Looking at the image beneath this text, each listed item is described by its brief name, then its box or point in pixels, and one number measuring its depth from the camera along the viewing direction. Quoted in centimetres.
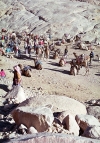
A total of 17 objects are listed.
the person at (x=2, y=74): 2310
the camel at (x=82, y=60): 2925
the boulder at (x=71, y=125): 1187
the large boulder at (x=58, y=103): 1464
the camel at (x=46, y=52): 3329
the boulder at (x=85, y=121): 1253
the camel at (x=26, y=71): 2594
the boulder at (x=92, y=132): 1072
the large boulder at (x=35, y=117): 1148
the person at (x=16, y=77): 1948
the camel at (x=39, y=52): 3278
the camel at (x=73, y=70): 2831
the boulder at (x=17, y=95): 1714
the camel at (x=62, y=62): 3148
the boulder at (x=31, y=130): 1124
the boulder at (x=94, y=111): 1576
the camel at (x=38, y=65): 2903
